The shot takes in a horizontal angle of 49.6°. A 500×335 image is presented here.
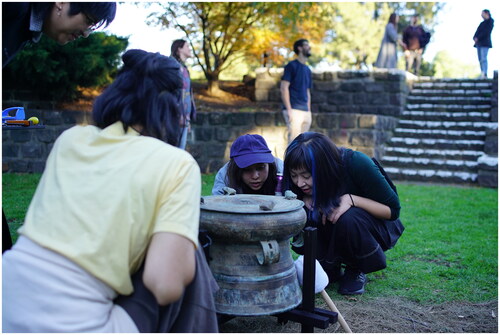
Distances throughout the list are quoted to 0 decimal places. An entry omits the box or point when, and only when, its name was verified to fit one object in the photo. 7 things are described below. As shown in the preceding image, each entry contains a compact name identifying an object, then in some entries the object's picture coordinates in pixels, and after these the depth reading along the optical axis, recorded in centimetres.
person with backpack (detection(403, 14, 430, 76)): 1436
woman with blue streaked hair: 304
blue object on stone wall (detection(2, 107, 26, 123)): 339
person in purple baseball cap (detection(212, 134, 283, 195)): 331
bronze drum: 238
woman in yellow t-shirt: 160
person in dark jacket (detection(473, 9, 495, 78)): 1223
